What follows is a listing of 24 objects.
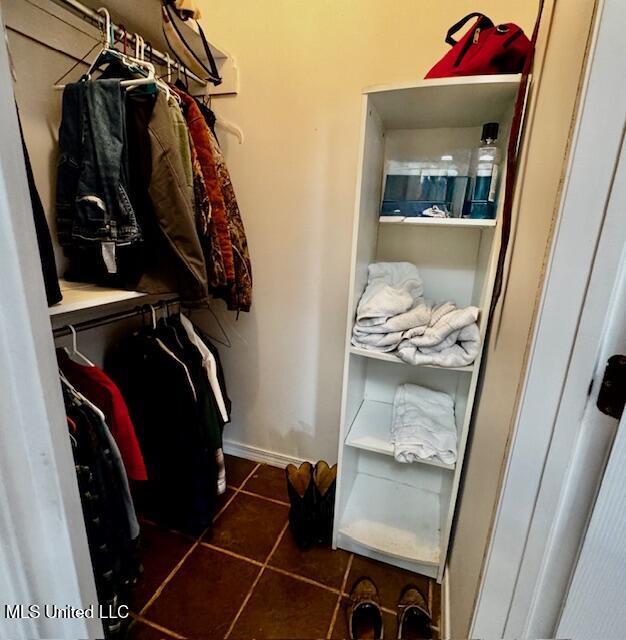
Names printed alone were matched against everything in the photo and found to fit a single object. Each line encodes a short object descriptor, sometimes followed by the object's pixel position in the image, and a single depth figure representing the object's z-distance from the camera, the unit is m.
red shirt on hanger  1.00
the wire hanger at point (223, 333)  1.65
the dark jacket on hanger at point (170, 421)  1.17
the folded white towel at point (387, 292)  1.05
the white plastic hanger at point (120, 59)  0.90
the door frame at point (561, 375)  0.46
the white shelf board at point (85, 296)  0.82
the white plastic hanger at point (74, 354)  0.97
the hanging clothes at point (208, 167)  1.11
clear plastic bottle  0.95
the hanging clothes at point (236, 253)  1.22
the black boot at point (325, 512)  1.29
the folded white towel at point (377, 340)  1.06
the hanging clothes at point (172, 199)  0.94
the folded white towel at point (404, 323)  1.05
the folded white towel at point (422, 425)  1.11
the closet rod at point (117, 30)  0.92
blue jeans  0.89
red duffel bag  0.82
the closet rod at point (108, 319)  1.01
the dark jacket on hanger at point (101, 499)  0.86
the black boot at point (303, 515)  1.28
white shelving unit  0.94
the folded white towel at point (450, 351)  0.99
